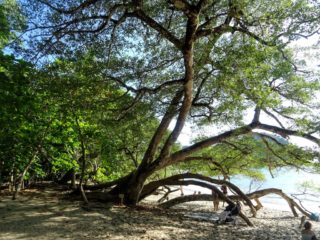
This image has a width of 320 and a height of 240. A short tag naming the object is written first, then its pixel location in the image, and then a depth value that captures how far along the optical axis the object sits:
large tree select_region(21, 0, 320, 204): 5.96
